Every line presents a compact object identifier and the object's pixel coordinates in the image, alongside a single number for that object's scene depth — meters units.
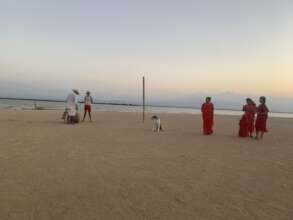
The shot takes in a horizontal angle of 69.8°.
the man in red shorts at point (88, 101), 11.36
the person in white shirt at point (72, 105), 10.52
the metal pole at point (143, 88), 11.39
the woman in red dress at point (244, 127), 8.76
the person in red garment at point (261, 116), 8.40
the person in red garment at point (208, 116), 9.19
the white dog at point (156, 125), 9.40
